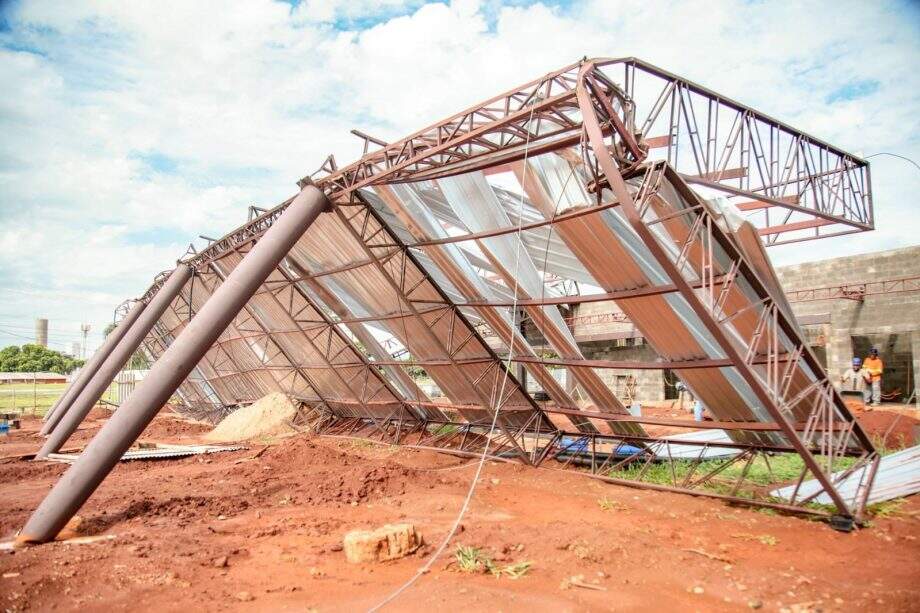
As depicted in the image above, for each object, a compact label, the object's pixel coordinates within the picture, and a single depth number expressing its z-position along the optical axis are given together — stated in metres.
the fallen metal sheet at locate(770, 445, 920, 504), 9.07
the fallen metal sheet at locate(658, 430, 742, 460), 12.20
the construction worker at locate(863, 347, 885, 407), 18.14
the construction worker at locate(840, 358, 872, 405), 18.53
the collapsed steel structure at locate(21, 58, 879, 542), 7.93
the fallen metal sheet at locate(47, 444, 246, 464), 15.32
